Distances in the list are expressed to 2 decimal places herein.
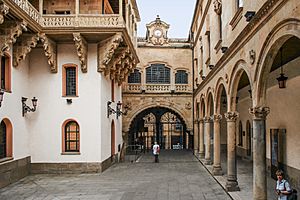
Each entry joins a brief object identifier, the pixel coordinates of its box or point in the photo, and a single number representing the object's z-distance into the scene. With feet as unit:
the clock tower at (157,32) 104.06
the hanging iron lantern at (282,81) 35.82
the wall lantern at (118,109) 76.03
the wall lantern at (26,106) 55.52
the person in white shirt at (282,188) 27.09
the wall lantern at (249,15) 30.12
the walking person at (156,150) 75.31
